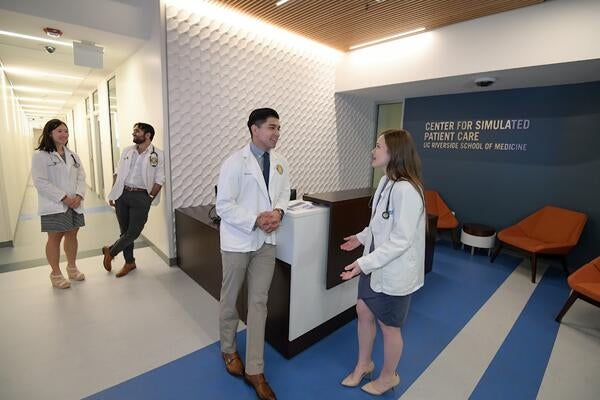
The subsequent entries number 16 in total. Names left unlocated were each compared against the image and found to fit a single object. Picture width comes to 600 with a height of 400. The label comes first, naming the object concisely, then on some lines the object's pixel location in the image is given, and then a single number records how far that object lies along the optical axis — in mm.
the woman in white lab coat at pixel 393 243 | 1561
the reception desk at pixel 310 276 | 2150
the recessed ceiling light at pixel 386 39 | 4229
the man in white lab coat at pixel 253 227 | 1844
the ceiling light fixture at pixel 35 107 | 11073
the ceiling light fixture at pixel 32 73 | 5547
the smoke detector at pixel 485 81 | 4051
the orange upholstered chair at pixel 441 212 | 5004
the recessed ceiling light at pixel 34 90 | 7406
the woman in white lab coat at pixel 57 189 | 2879
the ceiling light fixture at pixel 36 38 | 3625
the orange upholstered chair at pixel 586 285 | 2686
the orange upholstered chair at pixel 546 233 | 3871
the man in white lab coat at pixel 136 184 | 3385
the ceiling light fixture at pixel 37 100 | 9305
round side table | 4602
